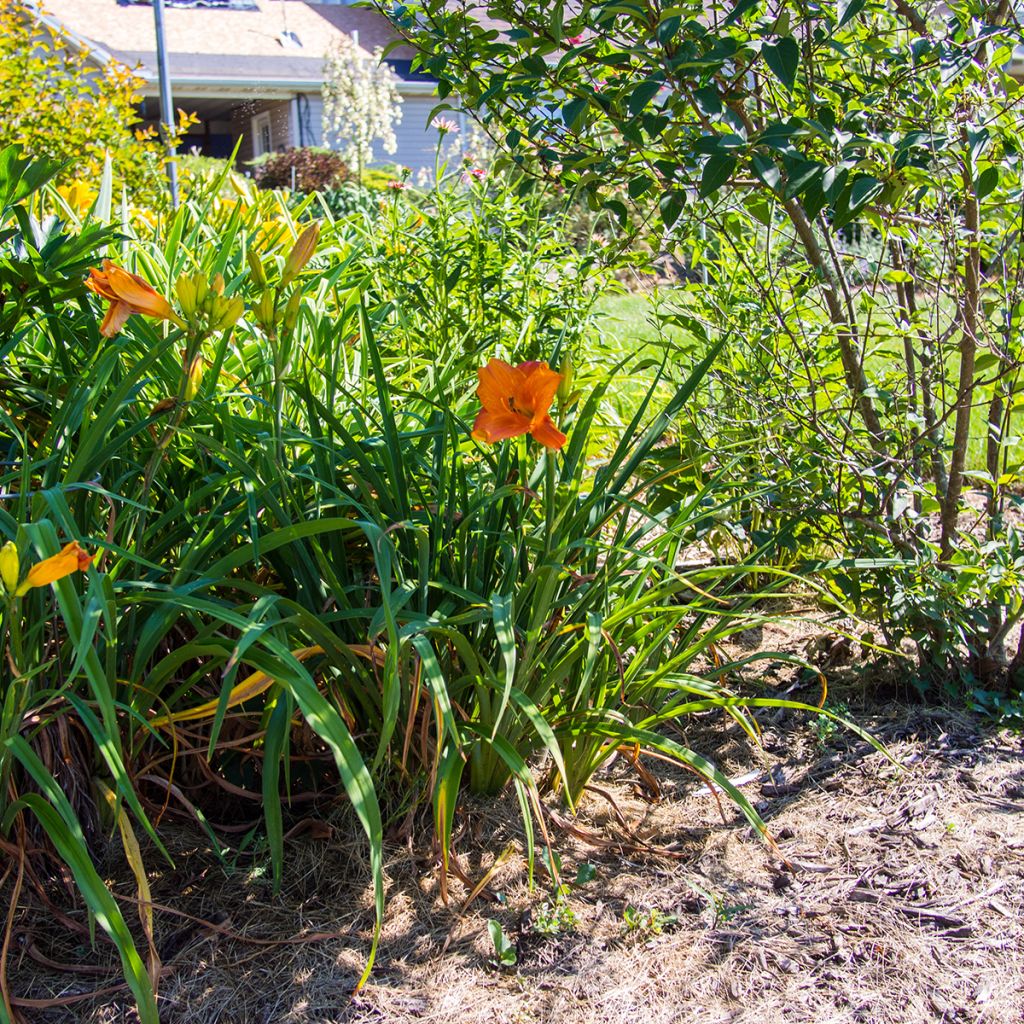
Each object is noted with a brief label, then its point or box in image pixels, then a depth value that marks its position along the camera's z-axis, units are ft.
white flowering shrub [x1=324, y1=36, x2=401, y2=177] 43.16
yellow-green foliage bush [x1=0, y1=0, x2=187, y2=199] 20.36
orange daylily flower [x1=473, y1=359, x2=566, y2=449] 5.25
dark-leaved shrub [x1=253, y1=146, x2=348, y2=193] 42.23
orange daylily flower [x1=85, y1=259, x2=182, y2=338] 5.07
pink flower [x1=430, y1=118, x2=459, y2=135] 9.66
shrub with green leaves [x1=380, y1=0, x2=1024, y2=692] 6.56
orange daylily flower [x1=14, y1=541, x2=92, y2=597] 4.05
